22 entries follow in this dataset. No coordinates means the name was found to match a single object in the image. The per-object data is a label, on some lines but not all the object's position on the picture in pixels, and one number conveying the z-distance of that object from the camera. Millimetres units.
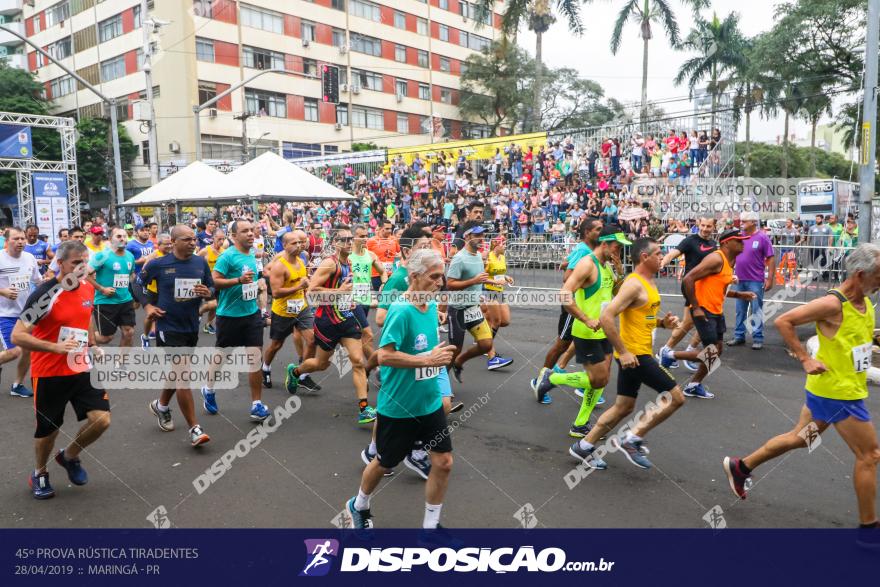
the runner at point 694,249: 7848
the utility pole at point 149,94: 22359
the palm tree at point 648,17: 29703
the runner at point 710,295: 6957
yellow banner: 25266
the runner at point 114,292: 8547
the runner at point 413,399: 3842
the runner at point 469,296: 7215
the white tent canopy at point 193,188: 15769
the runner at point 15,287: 7523
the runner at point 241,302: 6375
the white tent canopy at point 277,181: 15000
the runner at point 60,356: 4660
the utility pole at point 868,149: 10641
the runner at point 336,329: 6539
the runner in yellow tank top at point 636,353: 4926
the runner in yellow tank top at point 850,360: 3861
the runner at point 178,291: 6020
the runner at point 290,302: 7109
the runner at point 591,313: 5699
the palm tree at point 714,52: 34938
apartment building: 41188
